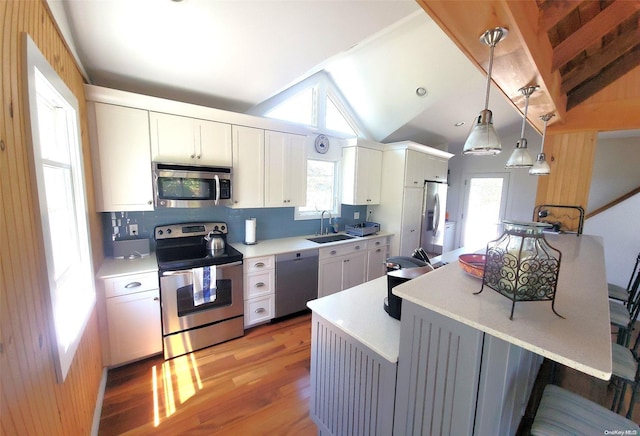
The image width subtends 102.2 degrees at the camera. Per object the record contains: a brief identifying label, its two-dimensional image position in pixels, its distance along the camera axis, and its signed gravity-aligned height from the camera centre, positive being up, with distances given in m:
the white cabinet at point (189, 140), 2.27 +0.45
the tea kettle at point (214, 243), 2.58 -0.54
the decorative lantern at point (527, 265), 0.87 -0.23
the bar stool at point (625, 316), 1.87 -0.86
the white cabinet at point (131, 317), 2.02 -1.05
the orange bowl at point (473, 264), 1.19 -0.33
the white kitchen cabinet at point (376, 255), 3.75 -0.92
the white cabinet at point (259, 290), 2.64 -1.04
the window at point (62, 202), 1.11 -0.10
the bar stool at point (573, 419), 1.04 -0.91
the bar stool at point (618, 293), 2.25 -0.83
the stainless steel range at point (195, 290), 2.21 -0.91
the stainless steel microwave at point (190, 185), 2.28 +0.03
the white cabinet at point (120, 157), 2.06 +0.25
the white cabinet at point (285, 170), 2.92 +0.25
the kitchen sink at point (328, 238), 3.41 -0.63
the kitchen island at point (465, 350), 0.79 -0.55
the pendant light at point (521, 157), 2.10 +0.34
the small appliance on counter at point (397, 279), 1.33 -0.44
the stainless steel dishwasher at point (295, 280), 2.84 -1.01
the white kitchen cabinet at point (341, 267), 3.18 -0.96
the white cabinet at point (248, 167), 2.69 +0.25
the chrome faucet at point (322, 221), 3.73 -0.43
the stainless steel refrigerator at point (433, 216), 4.29 -0.36
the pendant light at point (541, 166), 2.45 +0.31
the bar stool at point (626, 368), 1.37 -0.91
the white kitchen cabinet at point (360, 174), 3.74 +0.29
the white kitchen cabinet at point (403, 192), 3.90 +0.04
